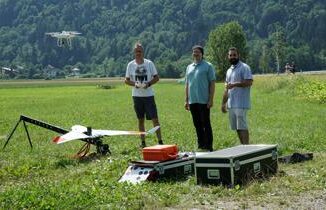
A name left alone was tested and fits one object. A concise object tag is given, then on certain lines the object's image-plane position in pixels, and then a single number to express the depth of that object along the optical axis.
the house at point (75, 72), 183.00
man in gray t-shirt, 10.38
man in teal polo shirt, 11.23
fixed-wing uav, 11.17
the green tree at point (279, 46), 135.73
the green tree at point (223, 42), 101.19
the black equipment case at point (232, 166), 7.99
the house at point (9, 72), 163.38
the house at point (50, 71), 174.24
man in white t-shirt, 12.29
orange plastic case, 8.75
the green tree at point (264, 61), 146.25
